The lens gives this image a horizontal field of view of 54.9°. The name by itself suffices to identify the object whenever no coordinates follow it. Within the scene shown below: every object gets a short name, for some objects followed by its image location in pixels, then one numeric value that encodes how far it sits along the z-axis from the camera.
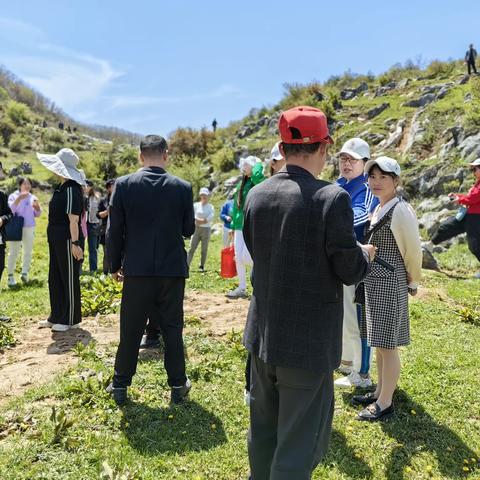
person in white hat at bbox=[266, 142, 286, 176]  4.29
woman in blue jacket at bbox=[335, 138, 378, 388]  3.85
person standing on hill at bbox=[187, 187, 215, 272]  10.16
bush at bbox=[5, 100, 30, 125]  48.50
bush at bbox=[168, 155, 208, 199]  27.50
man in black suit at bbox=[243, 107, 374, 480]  2.10
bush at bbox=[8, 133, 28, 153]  40.59
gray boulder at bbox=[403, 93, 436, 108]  23.09
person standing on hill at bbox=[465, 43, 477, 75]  24.10
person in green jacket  5.80
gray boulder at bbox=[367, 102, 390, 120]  25.66
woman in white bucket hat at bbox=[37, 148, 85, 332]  5.42
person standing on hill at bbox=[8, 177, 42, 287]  8.77
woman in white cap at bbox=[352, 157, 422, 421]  3.39
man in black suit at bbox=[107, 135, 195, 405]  3.62
